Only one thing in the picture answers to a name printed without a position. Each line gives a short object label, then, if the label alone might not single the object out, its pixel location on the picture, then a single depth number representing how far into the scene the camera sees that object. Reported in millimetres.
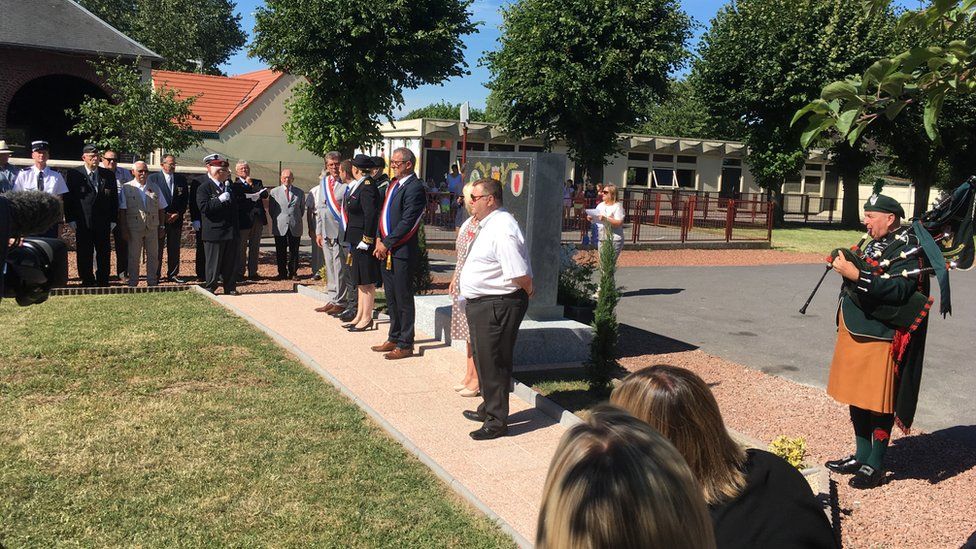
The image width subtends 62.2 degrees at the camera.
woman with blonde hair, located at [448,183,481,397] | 7250
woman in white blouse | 11617
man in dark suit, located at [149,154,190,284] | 12711
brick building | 23766
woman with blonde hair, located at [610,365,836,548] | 2402
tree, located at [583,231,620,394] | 7445
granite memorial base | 8555
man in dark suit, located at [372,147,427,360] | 8133
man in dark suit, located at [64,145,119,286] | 11992
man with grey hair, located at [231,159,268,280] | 13195
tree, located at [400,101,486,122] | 66688
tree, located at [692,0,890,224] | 31656
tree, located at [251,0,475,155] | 17141
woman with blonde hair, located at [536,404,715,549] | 1576
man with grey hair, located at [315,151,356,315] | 10656
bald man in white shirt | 6121
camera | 2787
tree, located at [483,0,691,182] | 28734
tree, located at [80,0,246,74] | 55750
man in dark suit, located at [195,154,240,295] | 11633
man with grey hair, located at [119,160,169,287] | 12078
